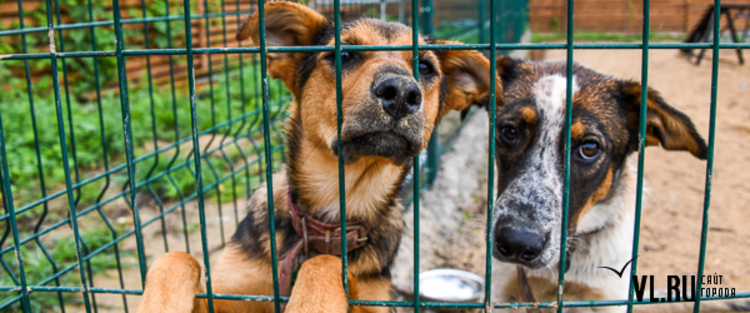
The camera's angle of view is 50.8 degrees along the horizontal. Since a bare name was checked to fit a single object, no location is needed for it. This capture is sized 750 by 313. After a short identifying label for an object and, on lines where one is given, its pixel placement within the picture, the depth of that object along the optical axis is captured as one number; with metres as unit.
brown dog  0.69
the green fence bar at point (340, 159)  0.59
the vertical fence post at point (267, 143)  0.60
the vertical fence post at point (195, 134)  0.61
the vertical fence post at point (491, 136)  0.60
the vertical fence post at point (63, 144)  0.63
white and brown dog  0.79
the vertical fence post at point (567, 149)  0.59
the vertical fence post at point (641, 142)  0.59
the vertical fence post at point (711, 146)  0.59
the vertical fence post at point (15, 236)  0.68
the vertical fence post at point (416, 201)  0.59
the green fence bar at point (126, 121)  0.62
